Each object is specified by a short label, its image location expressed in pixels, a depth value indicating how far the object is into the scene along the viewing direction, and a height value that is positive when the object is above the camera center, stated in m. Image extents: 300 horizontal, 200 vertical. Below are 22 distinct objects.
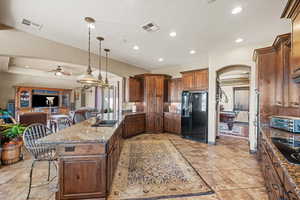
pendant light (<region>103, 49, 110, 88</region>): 4.29 +1.67
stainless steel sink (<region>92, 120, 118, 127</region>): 2.75 -0.50
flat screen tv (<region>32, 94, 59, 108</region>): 8.16 -0.03
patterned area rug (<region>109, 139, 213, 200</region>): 2.06 -1.43
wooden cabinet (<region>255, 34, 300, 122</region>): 2.39 +0.46
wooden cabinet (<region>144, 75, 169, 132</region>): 5.75 +0.03
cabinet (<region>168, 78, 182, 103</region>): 5.76 +0.52
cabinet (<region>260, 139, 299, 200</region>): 1.02 -0.73
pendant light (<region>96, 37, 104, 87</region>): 3.12 +1.67
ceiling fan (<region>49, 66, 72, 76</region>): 5.39 +1.23
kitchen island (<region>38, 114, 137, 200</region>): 1.75 -0.89
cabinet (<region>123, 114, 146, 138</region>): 5.00 -0.96
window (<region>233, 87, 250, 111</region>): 9.40 +0.33
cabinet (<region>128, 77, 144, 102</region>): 5.67 +0.53
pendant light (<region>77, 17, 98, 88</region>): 2.66 +0.50
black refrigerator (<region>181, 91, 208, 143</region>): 4.53 -0.47
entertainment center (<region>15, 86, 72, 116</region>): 7.46 +0.05
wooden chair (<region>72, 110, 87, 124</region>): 3.93 -0.52
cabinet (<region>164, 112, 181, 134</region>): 5.47 -0.90
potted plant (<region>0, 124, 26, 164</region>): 2.87 -0.97
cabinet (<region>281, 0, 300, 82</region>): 1.53 +0.86
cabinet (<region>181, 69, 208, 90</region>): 4.61 +0.83
